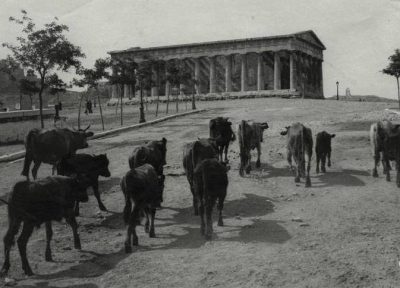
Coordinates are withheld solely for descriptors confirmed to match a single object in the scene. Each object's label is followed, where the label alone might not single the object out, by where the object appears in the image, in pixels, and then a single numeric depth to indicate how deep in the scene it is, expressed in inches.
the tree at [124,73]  1626.5
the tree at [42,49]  1158.3
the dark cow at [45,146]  637.3
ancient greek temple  3127.5
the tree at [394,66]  1754.1
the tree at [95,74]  1448.1
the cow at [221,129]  709.9
